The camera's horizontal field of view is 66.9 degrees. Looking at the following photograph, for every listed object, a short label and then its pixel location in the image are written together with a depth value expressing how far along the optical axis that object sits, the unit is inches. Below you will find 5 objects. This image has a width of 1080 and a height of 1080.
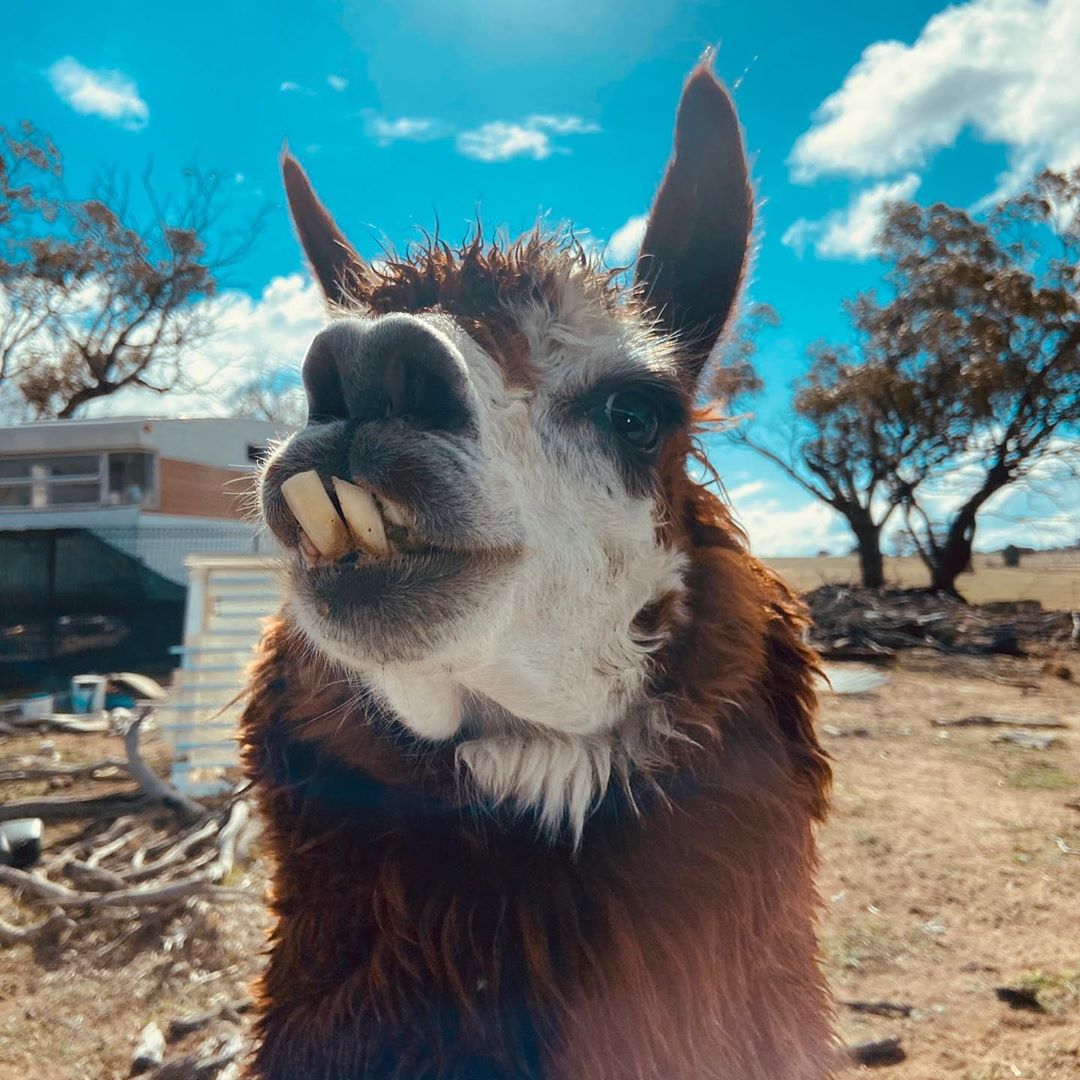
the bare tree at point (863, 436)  810.8
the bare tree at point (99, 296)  742.5
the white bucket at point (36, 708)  289.9
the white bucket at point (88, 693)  313.5
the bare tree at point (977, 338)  723.4
